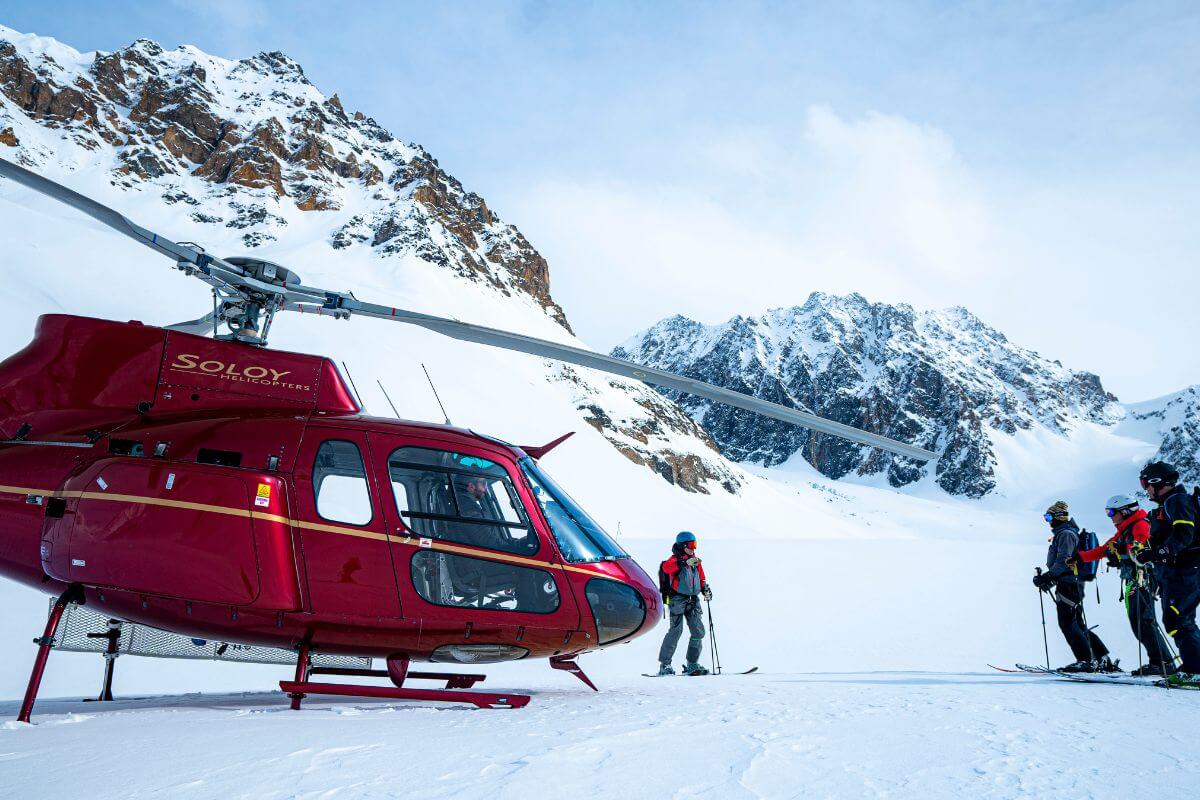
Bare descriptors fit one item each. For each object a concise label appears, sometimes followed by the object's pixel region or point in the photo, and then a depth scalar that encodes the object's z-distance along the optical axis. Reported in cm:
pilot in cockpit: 503
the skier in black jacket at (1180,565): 568
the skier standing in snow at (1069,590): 722
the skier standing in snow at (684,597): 849
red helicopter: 471
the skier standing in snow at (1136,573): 652
